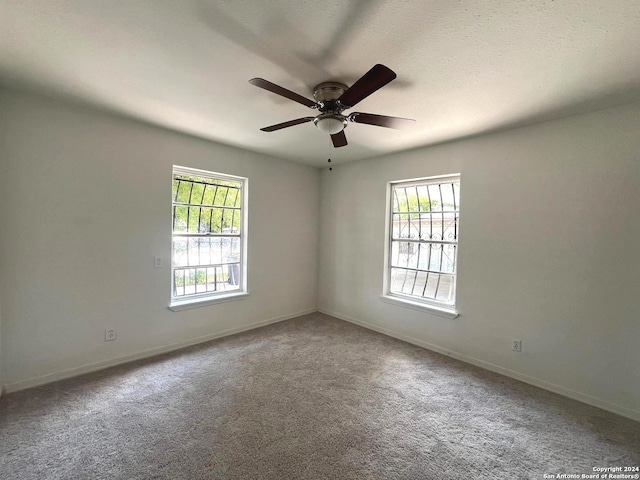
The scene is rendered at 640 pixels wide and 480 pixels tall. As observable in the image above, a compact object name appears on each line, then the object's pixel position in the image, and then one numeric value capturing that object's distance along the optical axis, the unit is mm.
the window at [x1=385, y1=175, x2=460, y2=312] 3352
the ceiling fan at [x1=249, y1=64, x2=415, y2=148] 1629
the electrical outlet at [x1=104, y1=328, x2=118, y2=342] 2734
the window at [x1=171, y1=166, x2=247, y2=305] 3316
